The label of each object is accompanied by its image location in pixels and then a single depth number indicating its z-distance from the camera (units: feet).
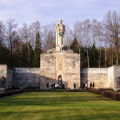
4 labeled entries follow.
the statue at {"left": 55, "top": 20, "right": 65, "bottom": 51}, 137.08
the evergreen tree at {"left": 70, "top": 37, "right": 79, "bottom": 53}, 191.42
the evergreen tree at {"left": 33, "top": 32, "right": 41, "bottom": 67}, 171.01
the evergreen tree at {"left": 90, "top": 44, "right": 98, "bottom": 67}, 175.30
